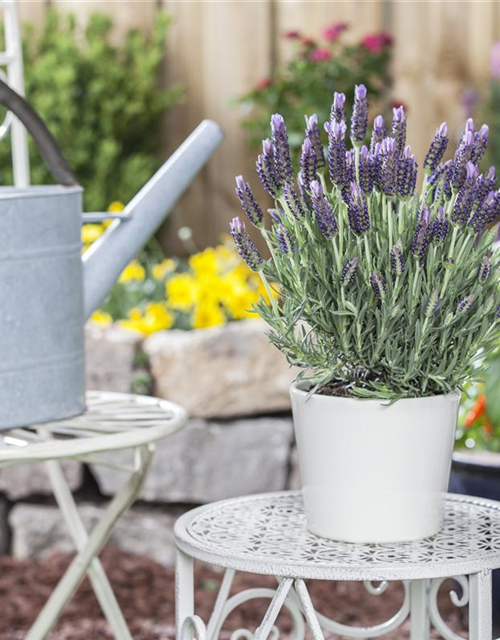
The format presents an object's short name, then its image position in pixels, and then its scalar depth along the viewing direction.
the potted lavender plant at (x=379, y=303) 1.84
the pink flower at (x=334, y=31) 5.69
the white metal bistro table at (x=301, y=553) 1.77
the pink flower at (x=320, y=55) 5.62
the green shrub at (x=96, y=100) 5.64
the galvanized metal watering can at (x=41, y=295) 2.11
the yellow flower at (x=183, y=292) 4.44
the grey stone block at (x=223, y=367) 4.14
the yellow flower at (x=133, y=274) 4.82
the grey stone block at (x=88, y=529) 4.28
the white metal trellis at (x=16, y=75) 3.49
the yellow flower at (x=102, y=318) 4.37
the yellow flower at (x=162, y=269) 4.84
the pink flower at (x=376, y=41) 5.71
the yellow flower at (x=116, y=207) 5.00
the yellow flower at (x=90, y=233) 5.01
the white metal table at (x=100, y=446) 2.04
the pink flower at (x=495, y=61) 5.94
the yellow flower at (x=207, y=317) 4.37
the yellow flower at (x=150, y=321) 4.34
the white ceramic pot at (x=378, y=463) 1.88
